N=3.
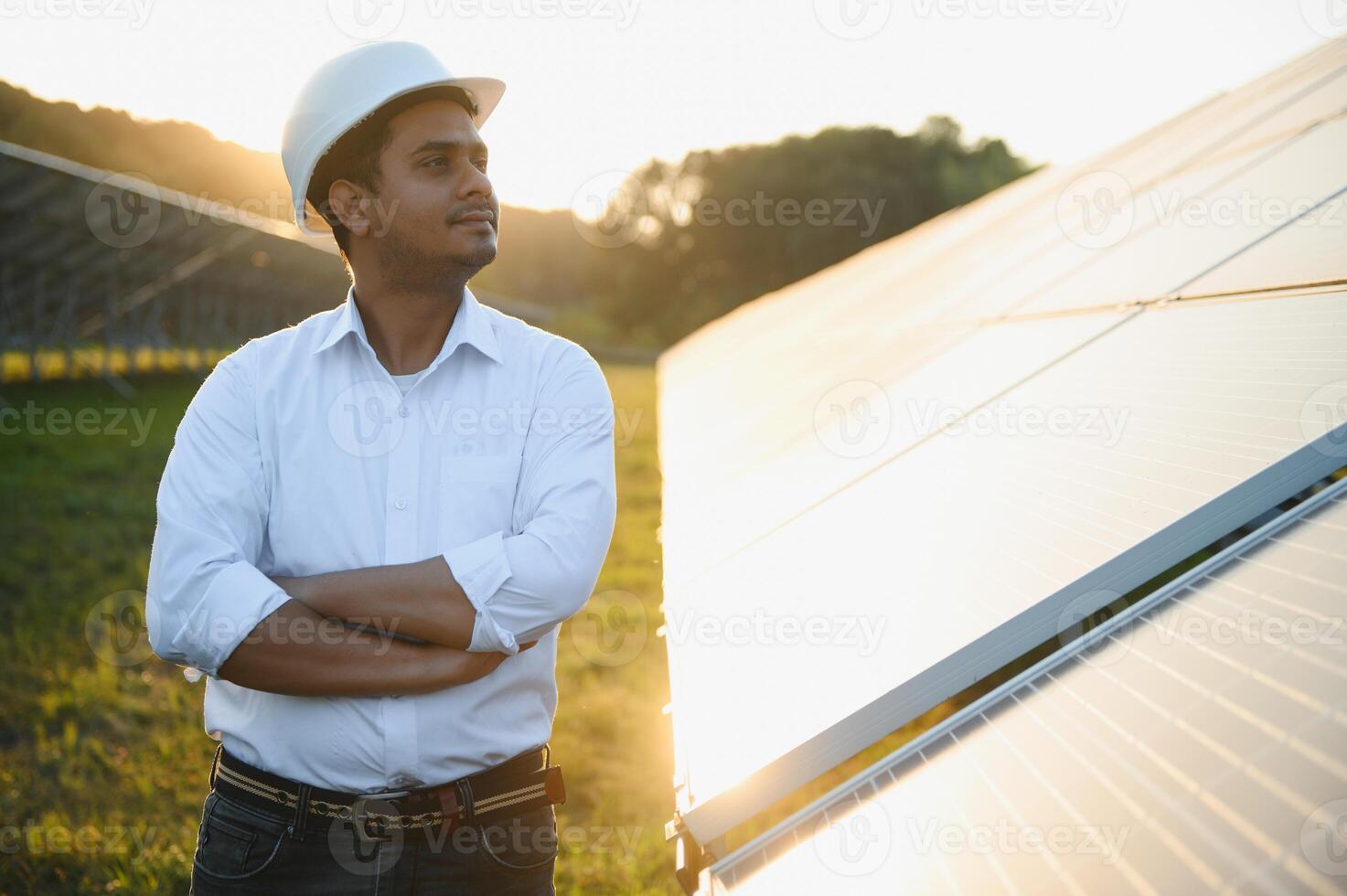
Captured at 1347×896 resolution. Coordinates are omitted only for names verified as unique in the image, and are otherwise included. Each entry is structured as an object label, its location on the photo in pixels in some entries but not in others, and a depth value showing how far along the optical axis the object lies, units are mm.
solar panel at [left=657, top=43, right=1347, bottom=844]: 1747
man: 1890
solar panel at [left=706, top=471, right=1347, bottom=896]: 1090
